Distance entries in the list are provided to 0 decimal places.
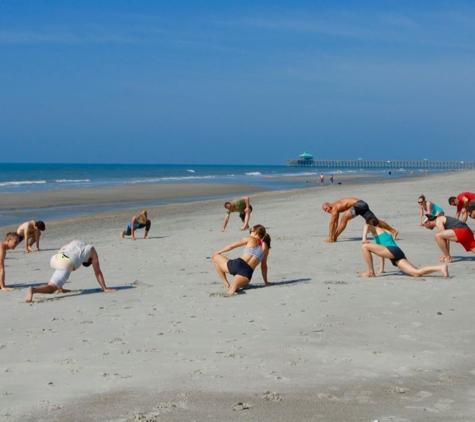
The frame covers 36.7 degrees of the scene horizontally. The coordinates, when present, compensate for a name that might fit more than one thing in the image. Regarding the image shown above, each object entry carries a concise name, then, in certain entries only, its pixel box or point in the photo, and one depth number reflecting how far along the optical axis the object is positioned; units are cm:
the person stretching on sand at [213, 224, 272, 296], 980
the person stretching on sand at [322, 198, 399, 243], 1460
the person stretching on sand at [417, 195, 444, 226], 1639
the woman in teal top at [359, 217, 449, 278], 1040
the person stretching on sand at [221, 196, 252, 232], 1850
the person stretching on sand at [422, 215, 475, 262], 1163
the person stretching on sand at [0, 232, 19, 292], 1053
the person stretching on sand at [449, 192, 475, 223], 1550
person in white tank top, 997
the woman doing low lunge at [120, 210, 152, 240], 1741
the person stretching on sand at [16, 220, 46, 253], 1576
